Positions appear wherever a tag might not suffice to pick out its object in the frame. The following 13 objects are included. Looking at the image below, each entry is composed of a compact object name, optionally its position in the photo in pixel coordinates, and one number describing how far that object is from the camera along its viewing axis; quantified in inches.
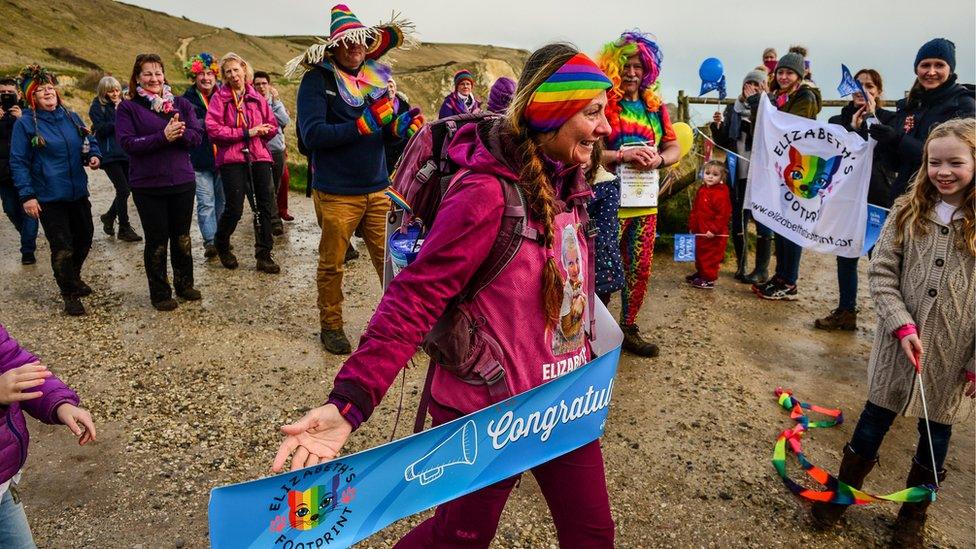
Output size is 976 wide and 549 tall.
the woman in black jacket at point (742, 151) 288.7
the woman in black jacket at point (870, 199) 228.1
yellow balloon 200.1
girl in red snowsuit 278.7
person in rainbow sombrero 178.2
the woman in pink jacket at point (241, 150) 261.9
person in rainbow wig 169.9
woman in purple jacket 211.0
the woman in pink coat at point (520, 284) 67.7
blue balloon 296.2
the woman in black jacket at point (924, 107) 180.7
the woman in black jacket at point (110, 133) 293.3
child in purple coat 77.3
